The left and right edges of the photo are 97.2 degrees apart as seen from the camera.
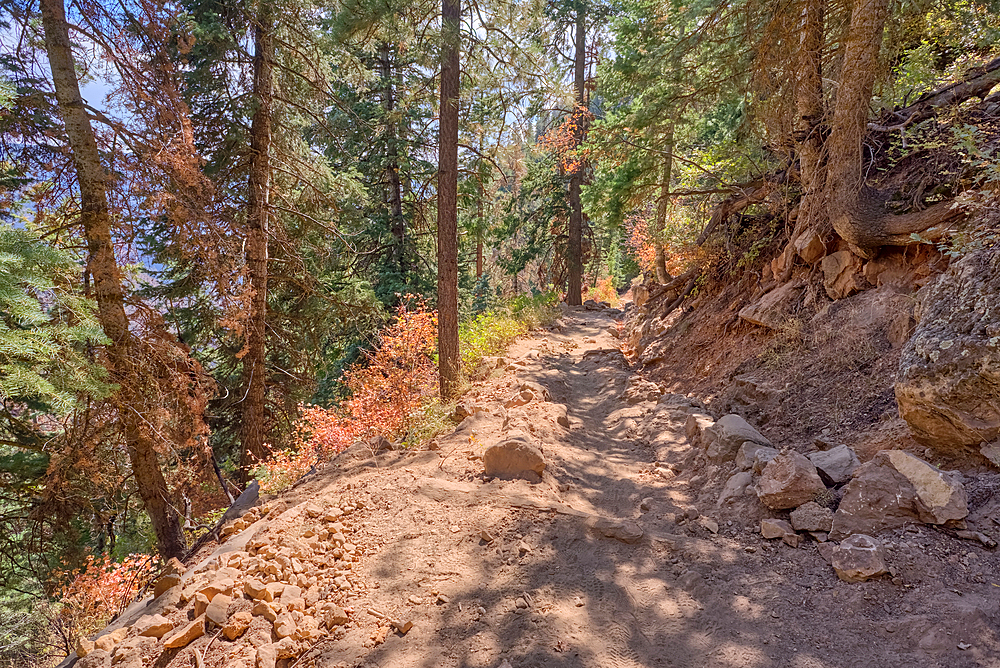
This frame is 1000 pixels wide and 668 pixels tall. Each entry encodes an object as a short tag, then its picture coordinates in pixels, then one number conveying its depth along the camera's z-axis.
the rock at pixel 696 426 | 5.02
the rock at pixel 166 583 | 3.57
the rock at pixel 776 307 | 6.05
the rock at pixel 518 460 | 4.41
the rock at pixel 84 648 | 3.22
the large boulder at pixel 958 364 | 2.90
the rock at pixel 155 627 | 3.02
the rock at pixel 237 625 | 2.81
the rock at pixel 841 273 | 5.39
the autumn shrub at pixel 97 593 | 5.74
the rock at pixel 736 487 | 3.74
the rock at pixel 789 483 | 3.24
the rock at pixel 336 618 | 2.86
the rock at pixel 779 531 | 3.12
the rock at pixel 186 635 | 2.86
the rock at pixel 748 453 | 3.93
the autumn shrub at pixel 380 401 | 5.89
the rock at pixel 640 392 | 7.12
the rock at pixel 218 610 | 2.90
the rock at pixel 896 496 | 2.73
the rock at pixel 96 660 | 2.92
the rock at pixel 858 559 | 2.60
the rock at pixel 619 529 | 3.43
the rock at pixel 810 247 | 5.92
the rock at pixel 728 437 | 4.35
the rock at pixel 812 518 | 3.06
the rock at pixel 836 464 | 3.35
